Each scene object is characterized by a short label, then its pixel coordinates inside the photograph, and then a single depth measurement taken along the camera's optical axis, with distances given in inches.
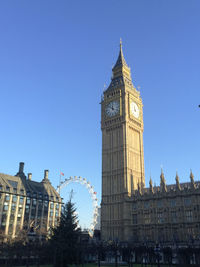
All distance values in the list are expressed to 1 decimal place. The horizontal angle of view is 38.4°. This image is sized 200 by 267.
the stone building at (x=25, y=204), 3909.9
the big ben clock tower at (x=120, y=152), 4148.6
